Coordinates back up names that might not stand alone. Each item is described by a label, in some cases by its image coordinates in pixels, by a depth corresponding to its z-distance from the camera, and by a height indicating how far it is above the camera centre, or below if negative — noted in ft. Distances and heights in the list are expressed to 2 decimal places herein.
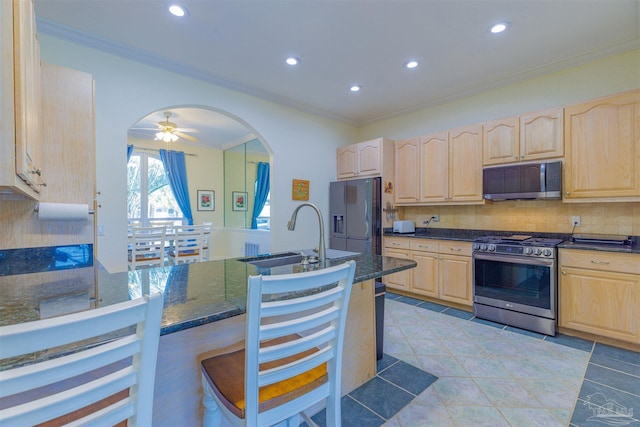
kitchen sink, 6.41 -1.04
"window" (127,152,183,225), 19.54 +1.55
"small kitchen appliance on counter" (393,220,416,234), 13.66 -0.61
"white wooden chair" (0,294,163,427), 1.61 -0.96
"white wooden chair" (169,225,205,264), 13.84 -1.60
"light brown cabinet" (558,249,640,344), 7.97 -2.34
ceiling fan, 15.45 +4.62
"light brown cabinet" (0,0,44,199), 3.06 +1.34
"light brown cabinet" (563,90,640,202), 8.49 +2.02
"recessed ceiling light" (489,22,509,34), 8.06 +5.36
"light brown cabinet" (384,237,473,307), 11.29 -2.28
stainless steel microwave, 9.63 +1.18
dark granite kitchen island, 3.19 -1.05
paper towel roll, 5.96 +0.07
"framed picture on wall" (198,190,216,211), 21.71 +1.13
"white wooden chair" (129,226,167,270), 12.52 -1.44
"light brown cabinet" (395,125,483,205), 11.76 +2.06
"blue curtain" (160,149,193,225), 20.29 +2.73
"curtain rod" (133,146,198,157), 19.58 +4.56
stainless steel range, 9.12 -2.30
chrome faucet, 5.49 -0.47
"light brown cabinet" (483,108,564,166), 9.78 +2.79
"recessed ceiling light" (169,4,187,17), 7.38 +5.36
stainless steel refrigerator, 13.62 -0.03
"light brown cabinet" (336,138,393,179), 13.88 +2.88
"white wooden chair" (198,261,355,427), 2.91 -1.81
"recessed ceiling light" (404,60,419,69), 10.13 +5.40
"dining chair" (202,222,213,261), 15.39 -1.46
